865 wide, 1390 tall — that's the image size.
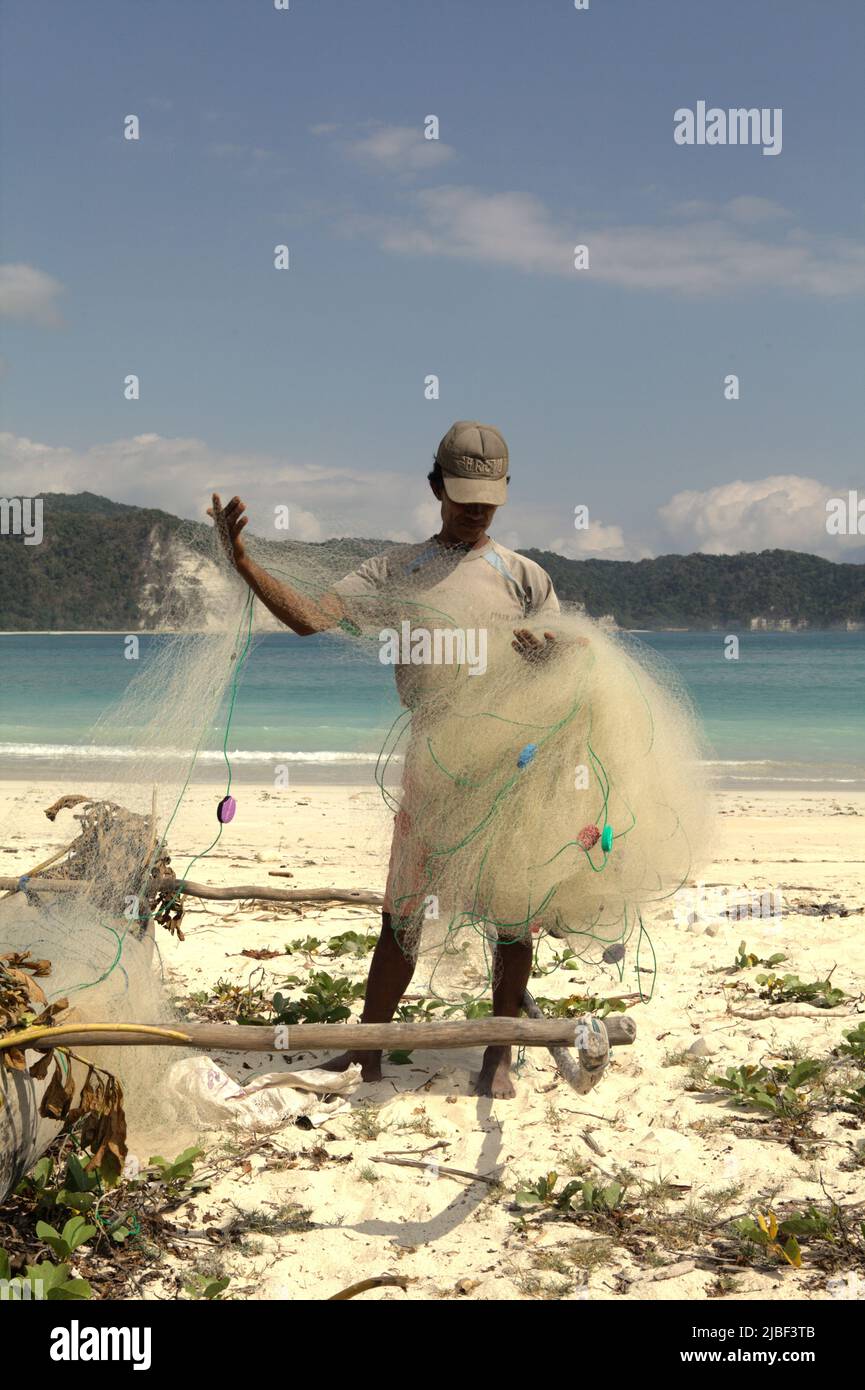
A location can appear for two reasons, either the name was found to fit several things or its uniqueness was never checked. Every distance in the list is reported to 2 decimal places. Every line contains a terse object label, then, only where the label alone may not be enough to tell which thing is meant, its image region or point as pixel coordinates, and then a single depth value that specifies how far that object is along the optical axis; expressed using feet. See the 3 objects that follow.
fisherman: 11.21
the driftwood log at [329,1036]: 8.70
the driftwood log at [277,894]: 14.19
